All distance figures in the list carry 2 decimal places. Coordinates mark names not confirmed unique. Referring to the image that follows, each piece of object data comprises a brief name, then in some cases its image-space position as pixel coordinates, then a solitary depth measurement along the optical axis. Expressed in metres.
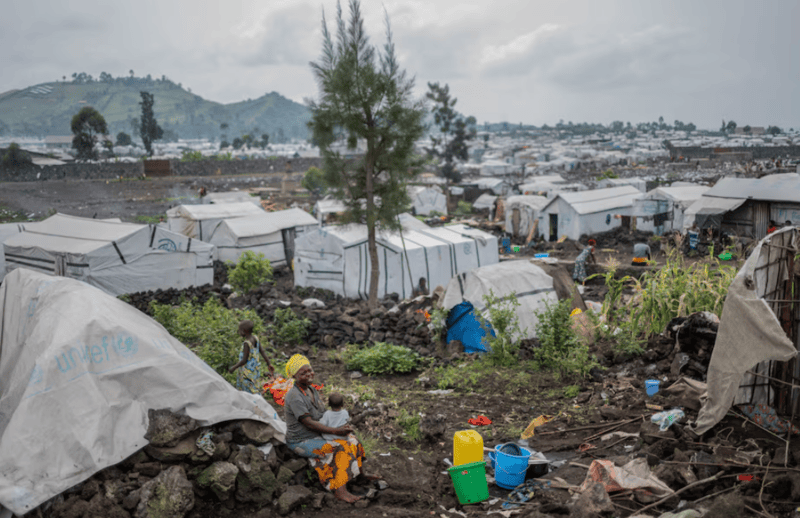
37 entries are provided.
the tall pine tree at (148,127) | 59.38
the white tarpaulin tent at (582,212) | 23.08
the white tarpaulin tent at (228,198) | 27.98
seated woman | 4.29
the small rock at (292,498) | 3.99
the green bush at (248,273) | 13.34
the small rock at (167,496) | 3.65
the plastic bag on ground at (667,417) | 4.57
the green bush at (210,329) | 7.06
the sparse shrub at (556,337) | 7.23
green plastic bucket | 4.16
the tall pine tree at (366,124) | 11.84
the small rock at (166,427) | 3.89
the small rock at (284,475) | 4.16
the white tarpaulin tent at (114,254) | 12.76
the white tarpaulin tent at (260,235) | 17.81
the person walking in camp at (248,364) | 6.29
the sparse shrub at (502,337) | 7.69
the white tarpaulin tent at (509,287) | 8.71
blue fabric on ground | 8.60
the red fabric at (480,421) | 5.77
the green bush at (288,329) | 9.67
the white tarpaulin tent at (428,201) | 33.06
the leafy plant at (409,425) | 5.31
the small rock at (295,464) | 4.33
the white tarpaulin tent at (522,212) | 25.14
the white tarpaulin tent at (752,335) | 3.63
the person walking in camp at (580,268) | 15.02
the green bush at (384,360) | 8.06
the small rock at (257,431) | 4.20
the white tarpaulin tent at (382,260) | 13.98
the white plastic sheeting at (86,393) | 3.58
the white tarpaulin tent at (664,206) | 21.89
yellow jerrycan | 4.41
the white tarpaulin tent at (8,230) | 15.20
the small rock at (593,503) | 3.48
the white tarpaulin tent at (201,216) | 18.91
